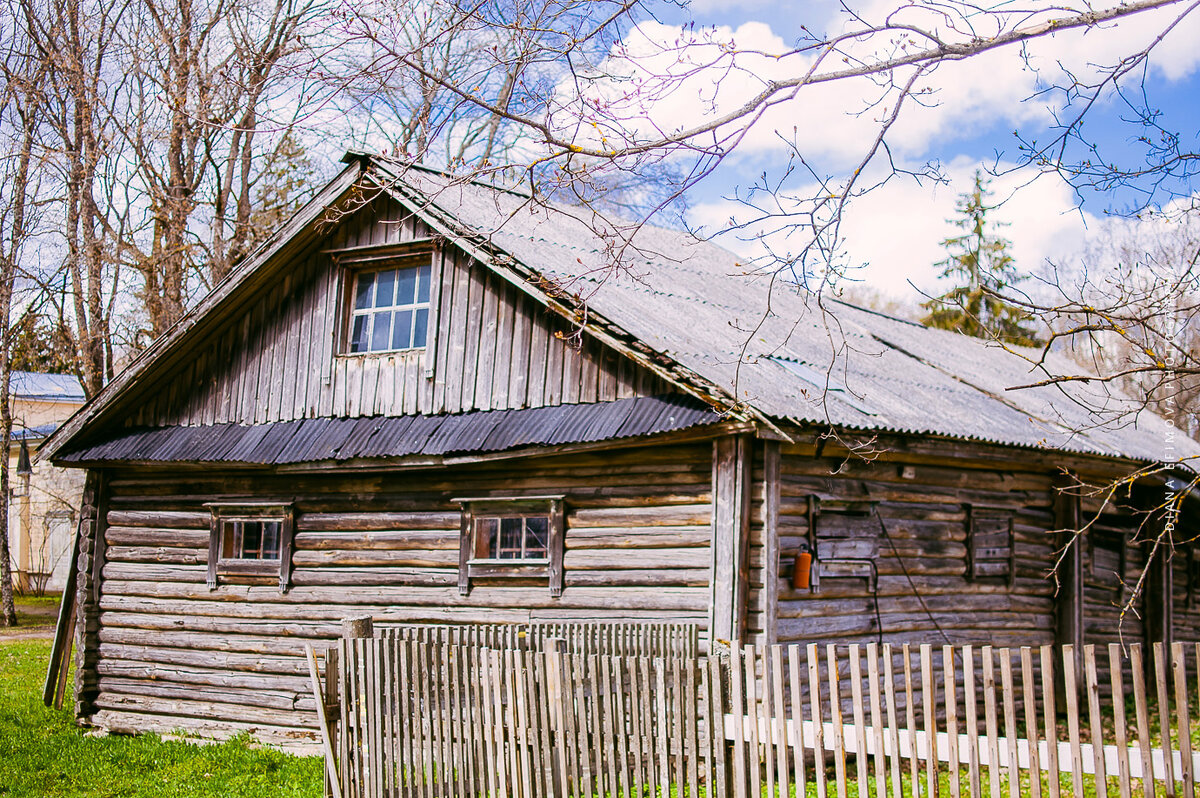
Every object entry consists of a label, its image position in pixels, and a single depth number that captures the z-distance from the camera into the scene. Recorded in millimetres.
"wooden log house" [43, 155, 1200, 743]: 10406
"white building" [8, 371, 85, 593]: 35094
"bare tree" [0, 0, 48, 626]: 23797
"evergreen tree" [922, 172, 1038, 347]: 43844
